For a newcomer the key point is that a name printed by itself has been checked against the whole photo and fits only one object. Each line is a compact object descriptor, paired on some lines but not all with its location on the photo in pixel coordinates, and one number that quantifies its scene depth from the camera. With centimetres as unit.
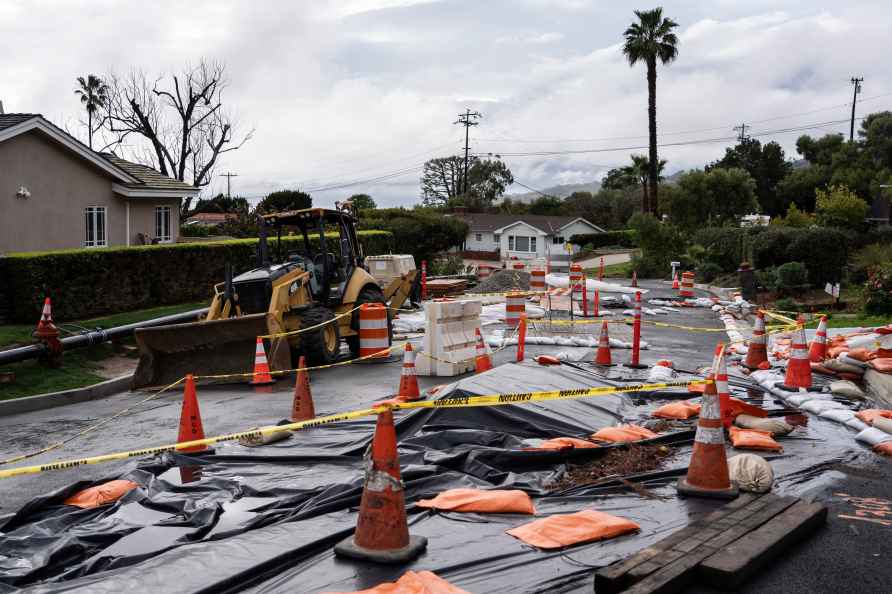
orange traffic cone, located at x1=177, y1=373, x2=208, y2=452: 835
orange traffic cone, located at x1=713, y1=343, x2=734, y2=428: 699
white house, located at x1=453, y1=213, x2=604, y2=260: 7562
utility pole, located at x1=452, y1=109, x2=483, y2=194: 9600
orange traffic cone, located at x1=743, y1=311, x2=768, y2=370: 1191
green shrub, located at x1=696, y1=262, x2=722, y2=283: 3384
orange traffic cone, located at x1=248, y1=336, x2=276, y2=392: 1244
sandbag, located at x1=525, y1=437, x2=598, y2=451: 711
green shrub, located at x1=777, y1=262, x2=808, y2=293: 2492
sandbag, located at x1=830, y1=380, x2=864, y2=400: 944
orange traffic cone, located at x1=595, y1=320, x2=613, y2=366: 1305
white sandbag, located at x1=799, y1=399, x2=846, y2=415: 885
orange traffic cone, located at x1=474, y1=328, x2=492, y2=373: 1224
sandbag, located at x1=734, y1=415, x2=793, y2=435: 782
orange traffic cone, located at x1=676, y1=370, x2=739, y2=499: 605
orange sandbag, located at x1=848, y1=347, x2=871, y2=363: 1062
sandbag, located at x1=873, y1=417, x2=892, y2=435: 774
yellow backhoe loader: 1256
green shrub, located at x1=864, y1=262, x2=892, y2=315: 1755
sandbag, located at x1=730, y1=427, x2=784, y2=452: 737
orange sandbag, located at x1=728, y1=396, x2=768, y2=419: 823
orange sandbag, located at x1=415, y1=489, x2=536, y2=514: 576
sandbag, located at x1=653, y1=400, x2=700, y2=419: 864
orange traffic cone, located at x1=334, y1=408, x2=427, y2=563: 495
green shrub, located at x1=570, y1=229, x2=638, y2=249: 7056
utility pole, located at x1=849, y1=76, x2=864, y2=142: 9412
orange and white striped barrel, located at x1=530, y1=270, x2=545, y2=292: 2242
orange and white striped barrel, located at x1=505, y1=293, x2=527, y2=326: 1600
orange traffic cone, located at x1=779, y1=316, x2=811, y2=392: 995
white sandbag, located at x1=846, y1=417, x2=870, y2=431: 802
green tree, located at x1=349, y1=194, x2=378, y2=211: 8250
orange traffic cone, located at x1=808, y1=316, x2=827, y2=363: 1133
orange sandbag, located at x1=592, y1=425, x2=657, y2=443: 760
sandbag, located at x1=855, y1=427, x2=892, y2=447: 750
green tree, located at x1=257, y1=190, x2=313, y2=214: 6116
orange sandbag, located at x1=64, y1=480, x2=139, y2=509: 648
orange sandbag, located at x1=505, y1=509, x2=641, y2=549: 518
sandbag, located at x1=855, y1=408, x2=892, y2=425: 804
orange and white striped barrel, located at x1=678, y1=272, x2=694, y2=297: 2630
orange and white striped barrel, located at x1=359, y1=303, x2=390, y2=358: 1498
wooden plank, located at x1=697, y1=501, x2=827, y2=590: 464
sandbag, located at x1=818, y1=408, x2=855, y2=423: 838
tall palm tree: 5469
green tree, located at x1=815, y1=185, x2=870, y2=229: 4509
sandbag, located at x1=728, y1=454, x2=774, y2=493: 620
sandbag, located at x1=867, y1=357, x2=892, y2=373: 1005
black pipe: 1311
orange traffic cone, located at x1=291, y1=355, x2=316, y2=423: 946
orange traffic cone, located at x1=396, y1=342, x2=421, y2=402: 1041
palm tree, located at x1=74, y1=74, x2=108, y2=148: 7312
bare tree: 5125
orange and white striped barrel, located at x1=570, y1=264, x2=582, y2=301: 2347
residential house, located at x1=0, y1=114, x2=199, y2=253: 2431
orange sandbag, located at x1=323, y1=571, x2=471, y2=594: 440
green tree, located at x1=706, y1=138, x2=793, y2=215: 8250
